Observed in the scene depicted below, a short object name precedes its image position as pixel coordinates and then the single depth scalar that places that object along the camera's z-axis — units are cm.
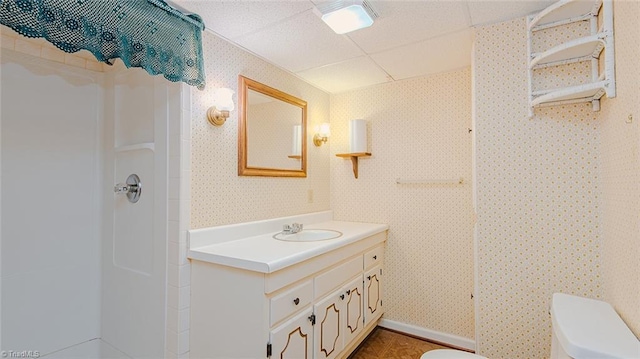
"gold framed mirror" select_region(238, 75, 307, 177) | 201
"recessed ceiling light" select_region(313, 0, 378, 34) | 148
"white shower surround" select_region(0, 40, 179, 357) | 170
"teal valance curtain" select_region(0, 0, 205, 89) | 111
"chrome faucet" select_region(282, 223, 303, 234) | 217
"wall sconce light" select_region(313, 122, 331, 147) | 276
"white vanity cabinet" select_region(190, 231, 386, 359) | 142
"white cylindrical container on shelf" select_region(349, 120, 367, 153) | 263
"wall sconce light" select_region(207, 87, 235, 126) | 177
